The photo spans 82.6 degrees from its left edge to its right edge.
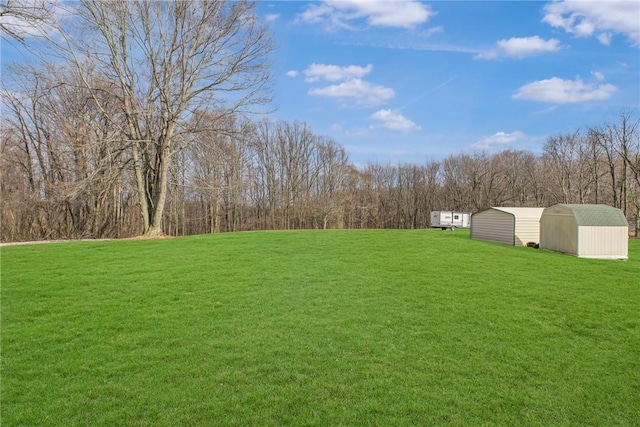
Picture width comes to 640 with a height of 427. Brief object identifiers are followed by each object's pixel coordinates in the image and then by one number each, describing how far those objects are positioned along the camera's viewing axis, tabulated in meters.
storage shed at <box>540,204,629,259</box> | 12.56
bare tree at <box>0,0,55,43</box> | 6.46
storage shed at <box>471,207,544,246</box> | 16.14
